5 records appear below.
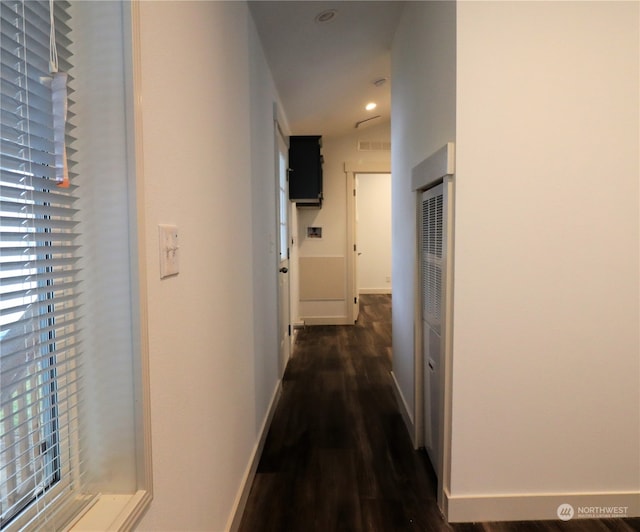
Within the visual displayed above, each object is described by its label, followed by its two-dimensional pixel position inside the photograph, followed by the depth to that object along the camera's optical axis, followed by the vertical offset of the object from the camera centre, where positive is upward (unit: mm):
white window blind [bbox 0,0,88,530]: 563 -64
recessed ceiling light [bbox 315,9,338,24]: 2137 +1444
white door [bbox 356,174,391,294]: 7793 +231
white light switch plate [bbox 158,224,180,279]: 878 -1
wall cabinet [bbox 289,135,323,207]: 4297 +998
